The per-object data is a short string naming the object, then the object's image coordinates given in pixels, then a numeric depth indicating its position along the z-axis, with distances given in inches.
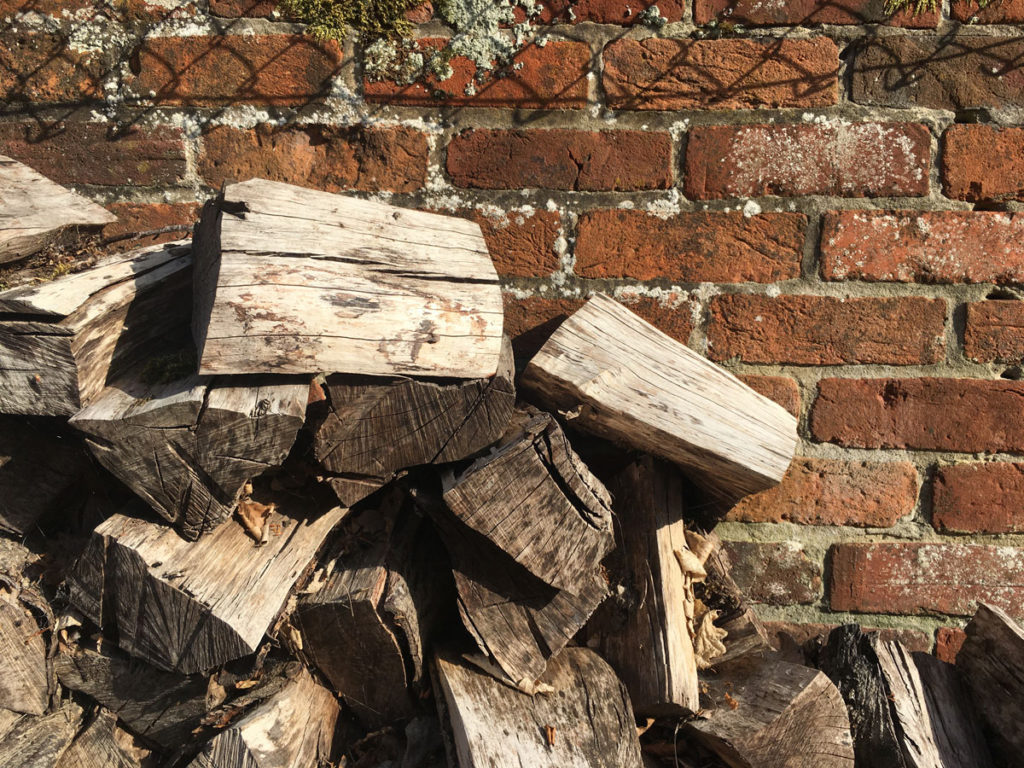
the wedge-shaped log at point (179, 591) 42.4
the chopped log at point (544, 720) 42.9
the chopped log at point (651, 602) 48.6
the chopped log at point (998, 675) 51.3
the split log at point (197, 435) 41.6
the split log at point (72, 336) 43.4
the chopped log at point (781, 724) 47.1
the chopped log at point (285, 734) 42.9
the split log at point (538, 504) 43.6
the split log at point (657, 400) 49.0
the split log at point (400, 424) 43.6
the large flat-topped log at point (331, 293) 41.9
